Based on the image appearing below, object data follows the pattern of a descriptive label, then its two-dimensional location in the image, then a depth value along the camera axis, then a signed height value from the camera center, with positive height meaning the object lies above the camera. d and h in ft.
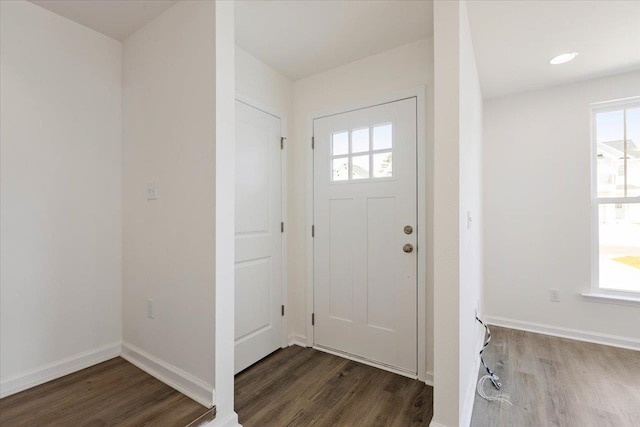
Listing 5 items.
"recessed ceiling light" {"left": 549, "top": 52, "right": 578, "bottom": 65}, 7.47 +4.01
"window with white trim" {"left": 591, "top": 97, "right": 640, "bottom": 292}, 8.71 +0.54
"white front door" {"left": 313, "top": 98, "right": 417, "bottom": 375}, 7.16 -0.58
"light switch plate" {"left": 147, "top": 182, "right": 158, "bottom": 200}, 6.31 +0.47
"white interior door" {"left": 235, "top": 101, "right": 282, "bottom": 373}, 7.35 -0.63
